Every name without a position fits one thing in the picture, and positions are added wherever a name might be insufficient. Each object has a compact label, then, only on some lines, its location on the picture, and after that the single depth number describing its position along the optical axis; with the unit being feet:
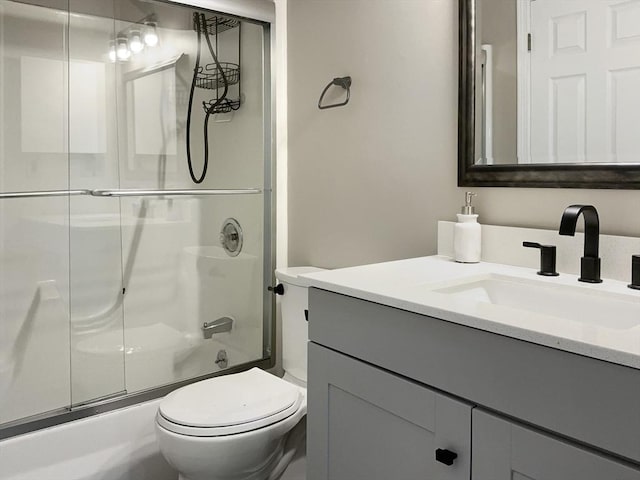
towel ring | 6.70
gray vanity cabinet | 2.72
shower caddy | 7.21
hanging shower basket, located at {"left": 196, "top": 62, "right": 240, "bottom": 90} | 7.28
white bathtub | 6.01
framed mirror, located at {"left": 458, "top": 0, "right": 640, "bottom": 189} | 4.34
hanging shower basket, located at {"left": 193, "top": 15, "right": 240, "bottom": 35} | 7.18
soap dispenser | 5.11
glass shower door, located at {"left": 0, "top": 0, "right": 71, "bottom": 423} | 6.26
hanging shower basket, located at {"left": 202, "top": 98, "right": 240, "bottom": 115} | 7.32
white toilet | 5.20
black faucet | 4.25
